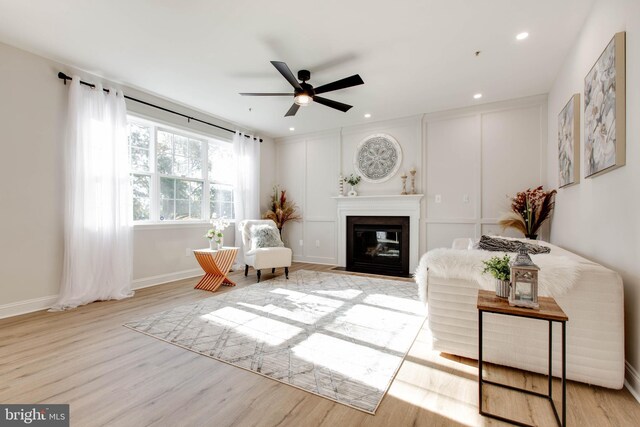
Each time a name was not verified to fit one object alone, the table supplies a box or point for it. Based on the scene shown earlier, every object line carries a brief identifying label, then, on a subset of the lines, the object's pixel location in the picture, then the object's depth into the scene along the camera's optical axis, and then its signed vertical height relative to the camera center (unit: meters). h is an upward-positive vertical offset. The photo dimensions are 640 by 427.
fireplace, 4.92 -0.57
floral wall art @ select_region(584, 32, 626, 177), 1.78 +0.72
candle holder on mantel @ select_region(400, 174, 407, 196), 4.84 +0.49
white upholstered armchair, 4.26 -0.54
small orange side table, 3.90 -0.74
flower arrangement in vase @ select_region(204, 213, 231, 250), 4.09 -0.33
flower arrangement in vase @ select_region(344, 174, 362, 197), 5.34 +0.60
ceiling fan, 2.87 +1.36
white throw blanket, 1.68 -0.36
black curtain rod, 3.21 +1.55
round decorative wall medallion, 5.08 +1.03
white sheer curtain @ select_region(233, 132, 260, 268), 5.32 +0.62
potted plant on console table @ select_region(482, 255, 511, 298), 1.54 -0.33
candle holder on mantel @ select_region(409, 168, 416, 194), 4.82 +0.56
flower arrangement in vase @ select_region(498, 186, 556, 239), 3.64 +0.02
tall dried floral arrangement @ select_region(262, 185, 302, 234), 5.87 +0.05
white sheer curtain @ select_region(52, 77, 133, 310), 3.22 +0.15
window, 4.07 +0.64
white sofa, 1.61 -0.72
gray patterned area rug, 1.79 -1.03
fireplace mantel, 4.80 +0.06
